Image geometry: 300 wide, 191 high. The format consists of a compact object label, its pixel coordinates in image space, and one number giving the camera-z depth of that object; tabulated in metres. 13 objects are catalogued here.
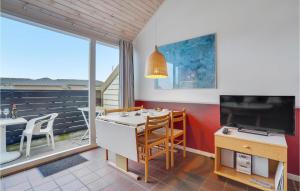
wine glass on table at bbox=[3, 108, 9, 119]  2.55
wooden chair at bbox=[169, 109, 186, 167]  2.45
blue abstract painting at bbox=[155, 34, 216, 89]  2.62
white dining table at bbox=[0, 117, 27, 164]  2.40
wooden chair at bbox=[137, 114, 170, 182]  1.99
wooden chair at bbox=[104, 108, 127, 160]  2.57
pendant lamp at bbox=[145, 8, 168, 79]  2.33
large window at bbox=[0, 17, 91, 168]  2.46
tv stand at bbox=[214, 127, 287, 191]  1.61
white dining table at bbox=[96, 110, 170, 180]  1.99
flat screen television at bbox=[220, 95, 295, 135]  1.81
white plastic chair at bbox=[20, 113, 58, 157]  2.63
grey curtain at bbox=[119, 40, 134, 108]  3.45
